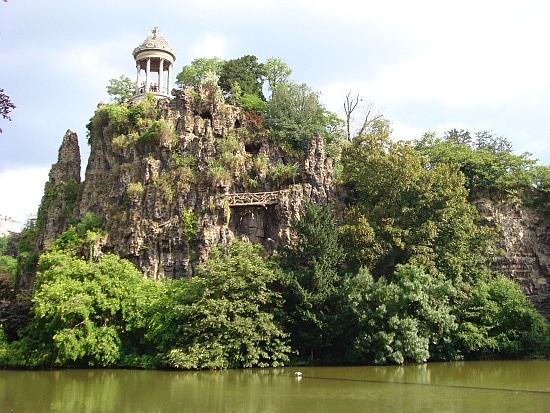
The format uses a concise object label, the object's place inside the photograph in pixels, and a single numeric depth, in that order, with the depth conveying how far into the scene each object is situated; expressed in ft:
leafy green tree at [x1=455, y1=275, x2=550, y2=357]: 88.84
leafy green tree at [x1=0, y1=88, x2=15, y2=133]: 32.24
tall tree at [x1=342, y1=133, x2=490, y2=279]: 90.74
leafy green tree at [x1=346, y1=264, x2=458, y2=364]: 79.36
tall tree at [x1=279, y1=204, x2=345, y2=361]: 83.25
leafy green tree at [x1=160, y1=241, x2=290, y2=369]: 78.02
